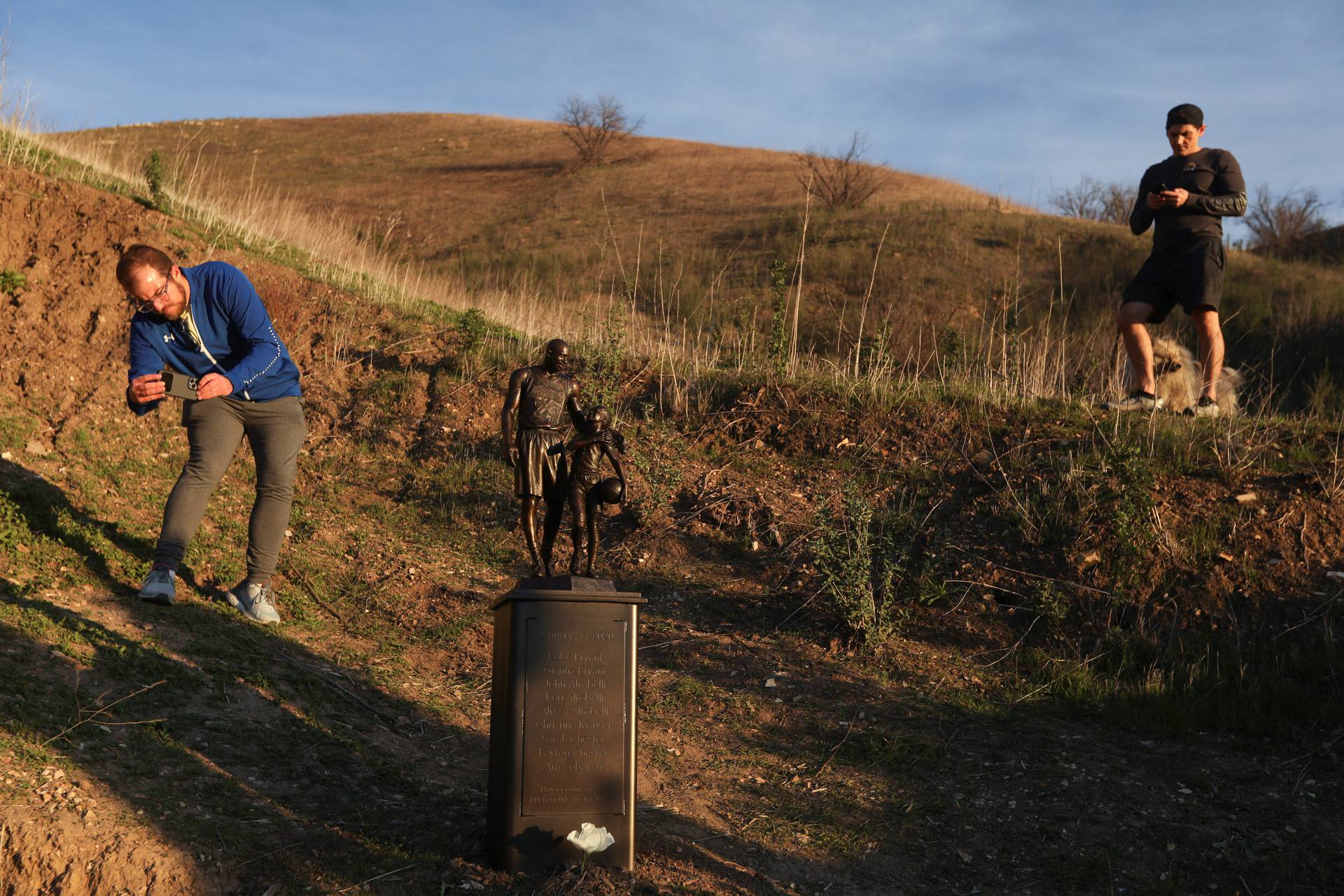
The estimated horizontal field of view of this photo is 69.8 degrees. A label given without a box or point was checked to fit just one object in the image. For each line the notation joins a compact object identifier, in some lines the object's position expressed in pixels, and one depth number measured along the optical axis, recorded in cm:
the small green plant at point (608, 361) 901
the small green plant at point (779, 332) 955
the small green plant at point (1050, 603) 626
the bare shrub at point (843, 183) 2684
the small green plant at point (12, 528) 545
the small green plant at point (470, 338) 1027
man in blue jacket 512
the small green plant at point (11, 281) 895
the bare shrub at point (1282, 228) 2344
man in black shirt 714
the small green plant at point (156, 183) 1162
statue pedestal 356
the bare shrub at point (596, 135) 3562
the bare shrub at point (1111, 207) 3153
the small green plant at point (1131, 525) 641
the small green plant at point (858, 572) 623
